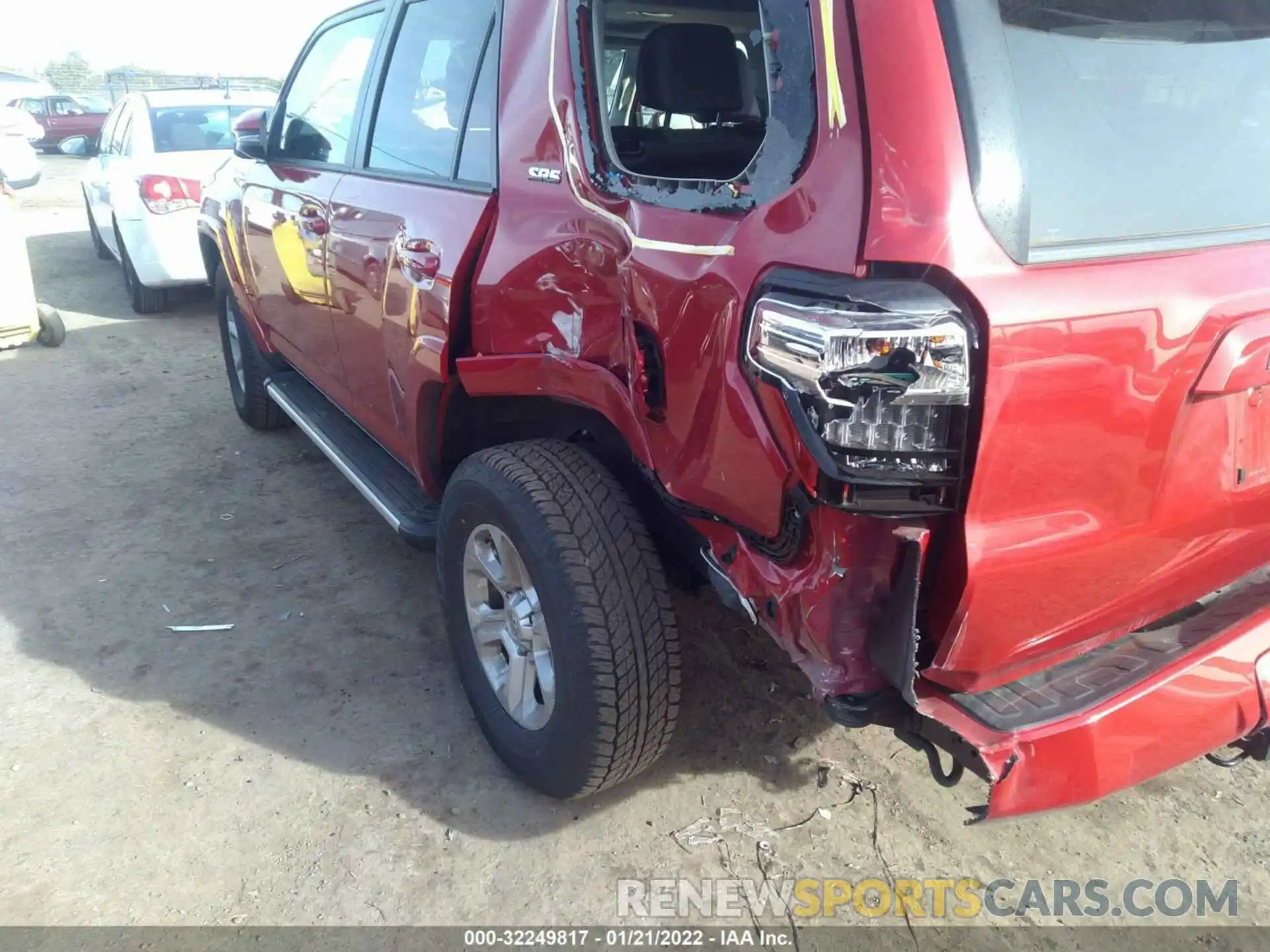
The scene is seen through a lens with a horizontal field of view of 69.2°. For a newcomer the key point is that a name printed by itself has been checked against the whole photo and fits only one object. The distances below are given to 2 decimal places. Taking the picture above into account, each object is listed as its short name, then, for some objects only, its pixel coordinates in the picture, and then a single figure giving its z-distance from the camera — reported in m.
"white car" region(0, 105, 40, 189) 10.35
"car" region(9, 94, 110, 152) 22.67
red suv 1.47
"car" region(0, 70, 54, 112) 22.78
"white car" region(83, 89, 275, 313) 7.35
